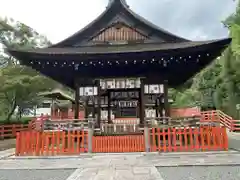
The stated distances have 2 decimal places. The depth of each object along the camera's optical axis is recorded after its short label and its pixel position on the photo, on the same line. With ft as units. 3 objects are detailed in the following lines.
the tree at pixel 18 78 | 46.36
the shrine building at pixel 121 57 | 23.62
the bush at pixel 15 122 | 51.17
